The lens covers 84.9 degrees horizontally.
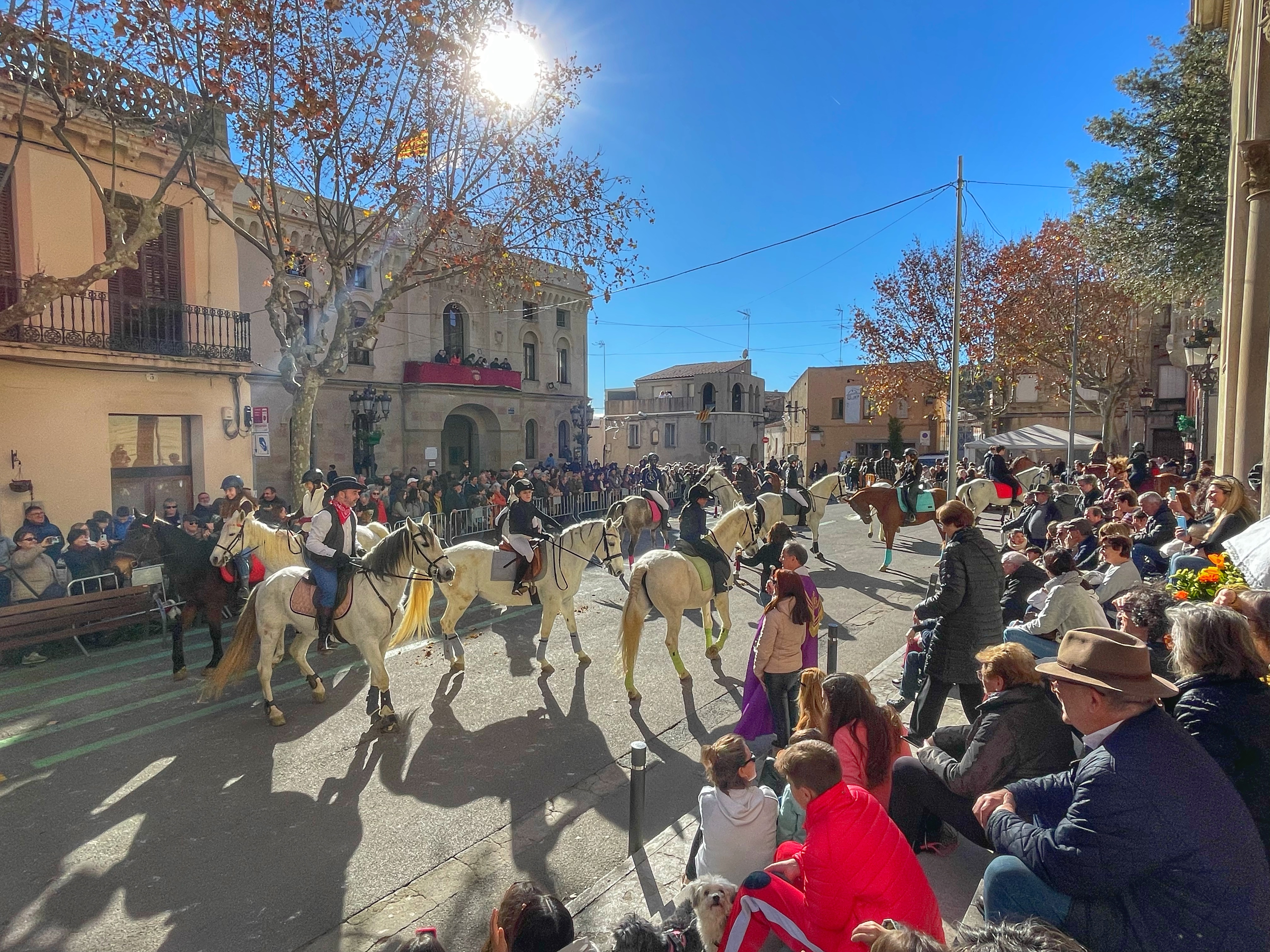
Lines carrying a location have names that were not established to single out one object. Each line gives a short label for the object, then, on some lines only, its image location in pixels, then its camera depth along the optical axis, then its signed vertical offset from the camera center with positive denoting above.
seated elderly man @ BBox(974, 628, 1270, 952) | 2.19 -1.29
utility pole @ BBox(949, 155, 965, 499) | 15.70 +1.79
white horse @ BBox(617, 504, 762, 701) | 7.25 -1.67
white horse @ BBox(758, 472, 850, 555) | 13.45 -1.11
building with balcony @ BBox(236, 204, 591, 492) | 22.00 +2.66
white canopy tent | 25.95 +0.28
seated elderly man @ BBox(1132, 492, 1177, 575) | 9.07 -1.02
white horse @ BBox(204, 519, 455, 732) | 6.87 -1.68
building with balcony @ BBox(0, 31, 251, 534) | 12.51 +2.14
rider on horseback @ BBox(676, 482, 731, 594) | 8.35 -1.16
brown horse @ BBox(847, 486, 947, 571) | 14.25 -1.24
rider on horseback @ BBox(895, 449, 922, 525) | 14.50 -0.96
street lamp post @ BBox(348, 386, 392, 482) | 24.03 +0.99
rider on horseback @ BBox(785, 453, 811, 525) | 14.13 -0.93
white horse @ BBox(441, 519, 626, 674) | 8.58 -1.58
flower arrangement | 5.68 -1.11
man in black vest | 6.88 -1.06
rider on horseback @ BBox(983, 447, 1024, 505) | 17.62 -0.58
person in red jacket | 2.76 -1.77
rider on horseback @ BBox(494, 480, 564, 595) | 8.54 -0.98
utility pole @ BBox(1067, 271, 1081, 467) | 24.12 +1.44
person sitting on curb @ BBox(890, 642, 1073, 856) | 3.49 -1.46
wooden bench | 8.06 -2.09
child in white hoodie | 3.48 -1.87
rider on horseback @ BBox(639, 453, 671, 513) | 23.41 -0.98
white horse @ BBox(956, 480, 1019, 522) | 16.70 -1.13
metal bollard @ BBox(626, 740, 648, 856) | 4.42 -2.27
